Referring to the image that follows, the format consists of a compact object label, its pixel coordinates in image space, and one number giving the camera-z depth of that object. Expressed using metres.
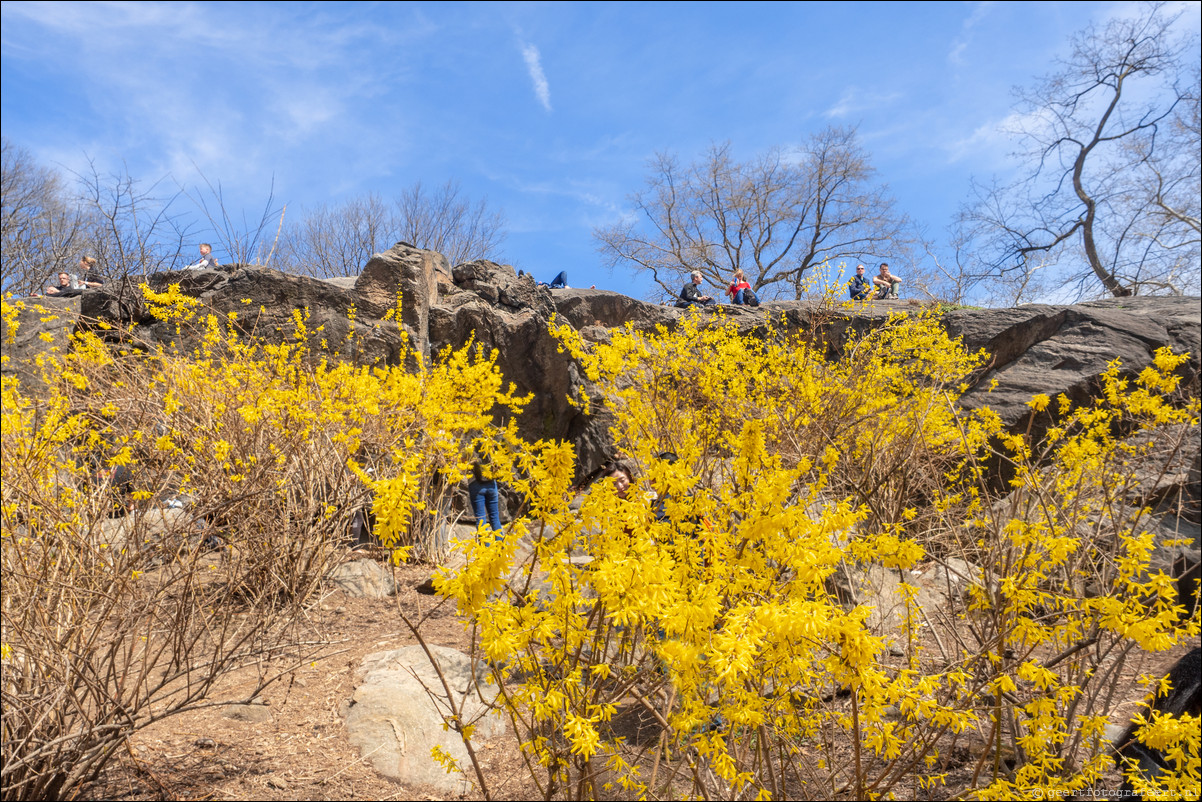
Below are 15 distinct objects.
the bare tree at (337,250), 18.03
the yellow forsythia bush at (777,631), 1.79
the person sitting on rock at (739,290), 12.92
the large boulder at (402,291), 9.20
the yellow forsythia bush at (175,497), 2.73
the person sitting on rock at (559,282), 12.99
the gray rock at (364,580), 5.62
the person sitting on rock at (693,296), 12.34
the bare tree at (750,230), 21.89
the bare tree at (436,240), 20.25
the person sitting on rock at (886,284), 12.12
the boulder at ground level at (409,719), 3.53
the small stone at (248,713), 3.75
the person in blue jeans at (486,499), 7.14
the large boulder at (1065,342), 9.50
